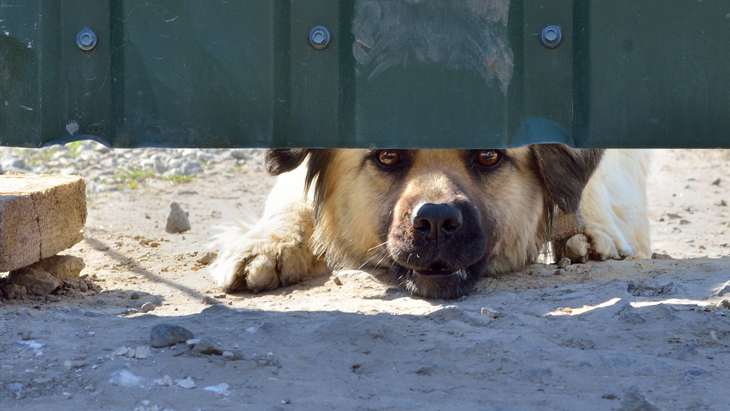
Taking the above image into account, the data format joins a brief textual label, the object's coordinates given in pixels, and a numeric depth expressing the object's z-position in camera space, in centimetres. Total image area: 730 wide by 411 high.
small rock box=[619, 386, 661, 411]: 415
